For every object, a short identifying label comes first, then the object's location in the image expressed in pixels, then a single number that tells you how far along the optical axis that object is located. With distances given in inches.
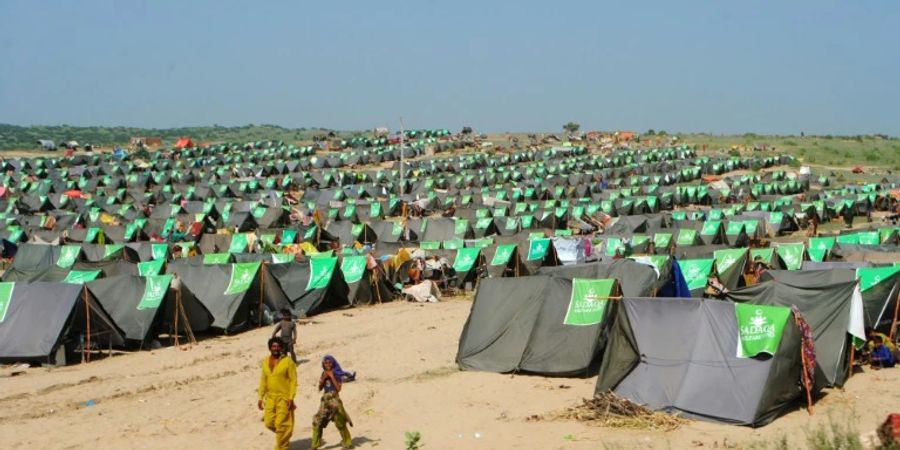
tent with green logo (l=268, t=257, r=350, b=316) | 932.0
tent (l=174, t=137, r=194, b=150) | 3619.1
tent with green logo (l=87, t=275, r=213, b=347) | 791.7
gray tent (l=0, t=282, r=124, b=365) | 732.7
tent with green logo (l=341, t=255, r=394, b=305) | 991.5
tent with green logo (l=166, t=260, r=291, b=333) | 859.4
